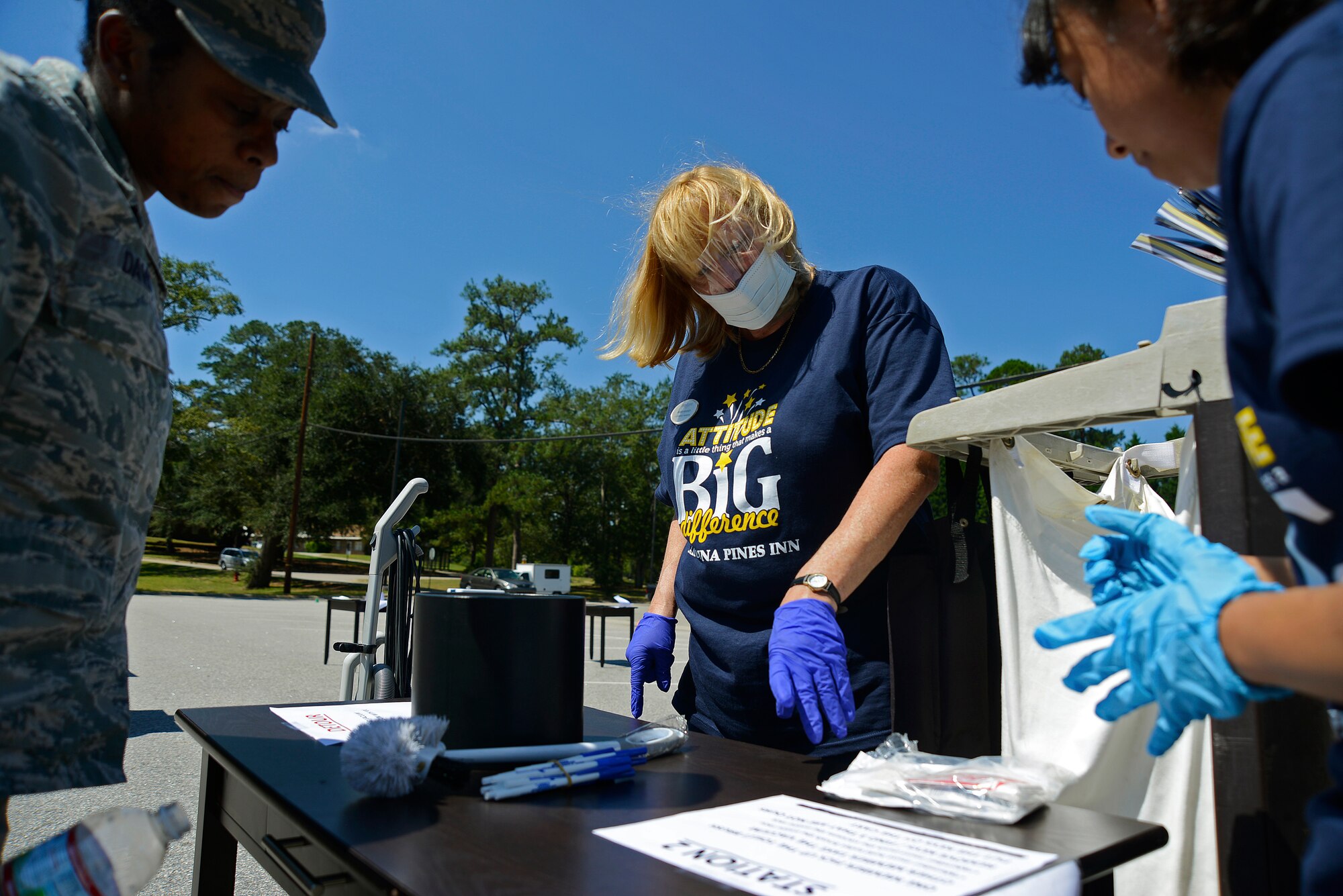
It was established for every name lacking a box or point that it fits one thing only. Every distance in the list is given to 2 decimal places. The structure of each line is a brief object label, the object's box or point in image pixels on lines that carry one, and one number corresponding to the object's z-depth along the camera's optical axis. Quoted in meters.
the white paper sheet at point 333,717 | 1.32
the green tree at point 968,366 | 42.62
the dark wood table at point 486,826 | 0.71
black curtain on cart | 1.48
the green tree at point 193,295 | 25.38
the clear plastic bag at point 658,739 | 1.22
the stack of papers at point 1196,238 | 1.36
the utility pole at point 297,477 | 22.48
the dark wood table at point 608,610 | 8.76
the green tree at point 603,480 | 34.50
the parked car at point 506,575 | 22.64
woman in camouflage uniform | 0.76
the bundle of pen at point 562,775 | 0.95
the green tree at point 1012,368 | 38.19
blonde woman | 1.48
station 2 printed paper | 0.68
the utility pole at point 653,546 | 31.19
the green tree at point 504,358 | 36.00
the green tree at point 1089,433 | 33.22
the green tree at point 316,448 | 26.92
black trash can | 1.04
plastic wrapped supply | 0.90
